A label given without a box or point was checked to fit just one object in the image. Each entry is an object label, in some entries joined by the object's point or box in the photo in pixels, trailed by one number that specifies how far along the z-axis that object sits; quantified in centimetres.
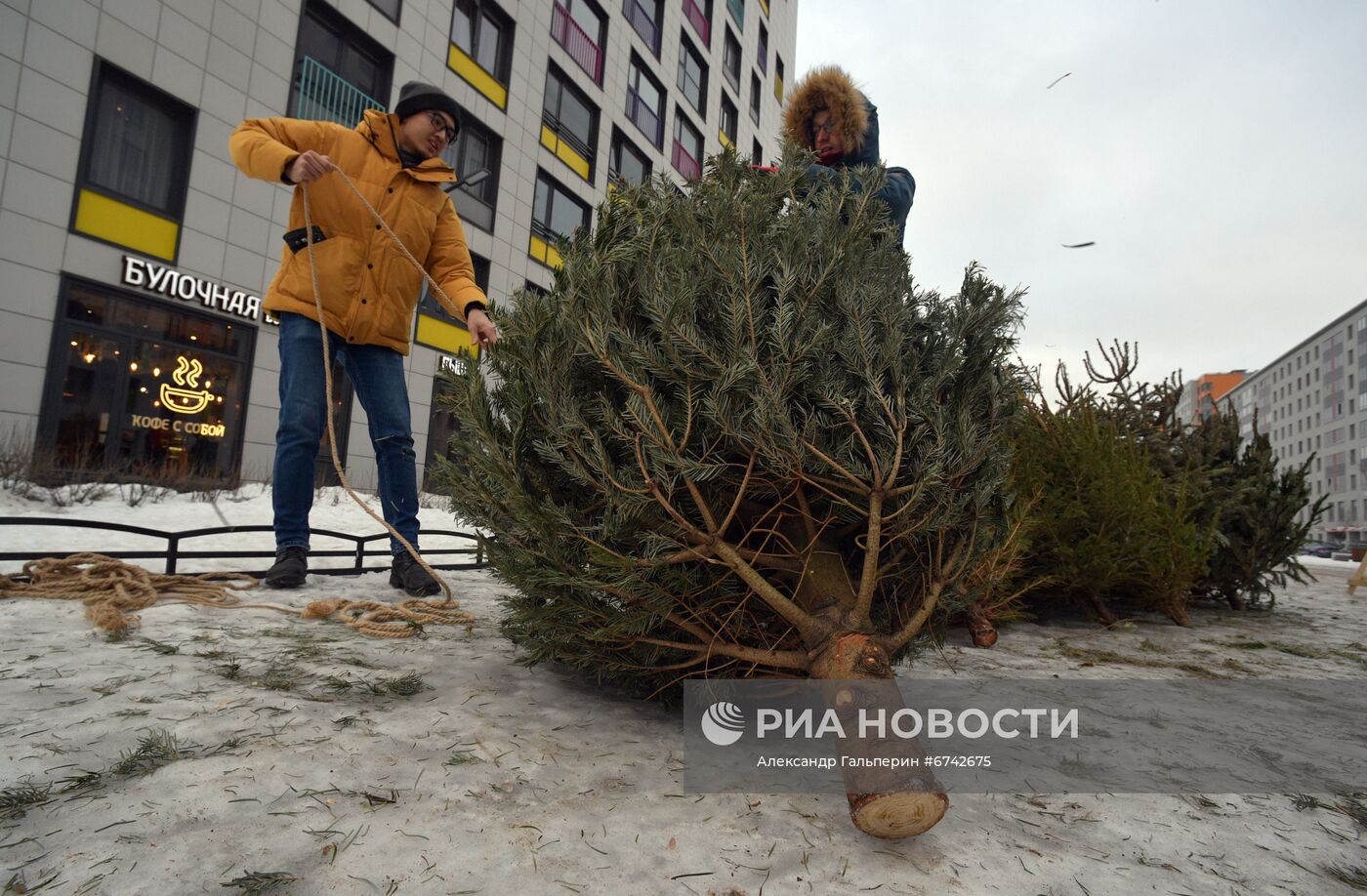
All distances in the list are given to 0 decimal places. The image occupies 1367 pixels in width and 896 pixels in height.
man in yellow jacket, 332
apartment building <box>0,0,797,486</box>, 789
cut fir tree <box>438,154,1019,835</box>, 157
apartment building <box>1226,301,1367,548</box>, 6175
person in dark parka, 293
